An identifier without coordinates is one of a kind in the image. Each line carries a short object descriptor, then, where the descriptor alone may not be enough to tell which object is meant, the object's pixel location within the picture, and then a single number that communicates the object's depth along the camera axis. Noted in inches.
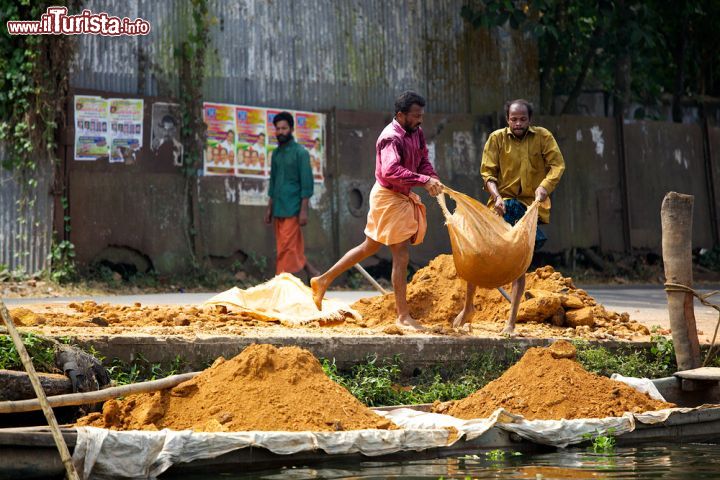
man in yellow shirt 687.1
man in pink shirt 659.4
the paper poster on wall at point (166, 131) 1072.8
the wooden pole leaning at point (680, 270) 620.4
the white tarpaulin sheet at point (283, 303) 703.1
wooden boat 405.7
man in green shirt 930.1
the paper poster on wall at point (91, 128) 1024.2
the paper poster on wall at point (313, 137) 1149.7
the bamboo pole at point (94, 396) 428.1
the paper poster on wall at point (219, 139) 1100.5
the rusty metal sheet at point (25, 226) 1002.7
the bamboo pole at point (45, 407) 391.2
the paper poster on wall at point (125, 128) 1040.8
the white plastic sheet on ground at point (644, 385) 564.4
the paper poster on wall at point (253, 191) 1118.4
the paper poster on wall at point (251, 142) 1115.9
